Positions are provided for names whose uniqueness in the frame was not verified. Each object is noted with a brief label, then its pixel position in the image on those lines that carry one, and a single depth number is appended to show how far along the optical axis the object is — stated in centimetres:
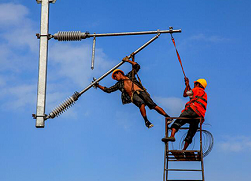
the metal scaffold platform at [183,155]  1557
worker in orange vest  1650
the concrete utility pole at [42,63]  1555
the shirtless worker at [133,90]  1712
